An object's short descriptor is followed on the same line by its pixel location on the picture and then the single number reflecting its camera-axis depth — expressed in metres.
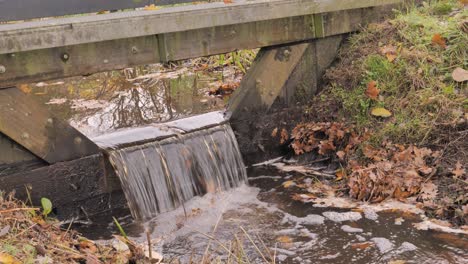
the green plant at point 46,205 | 4.59
